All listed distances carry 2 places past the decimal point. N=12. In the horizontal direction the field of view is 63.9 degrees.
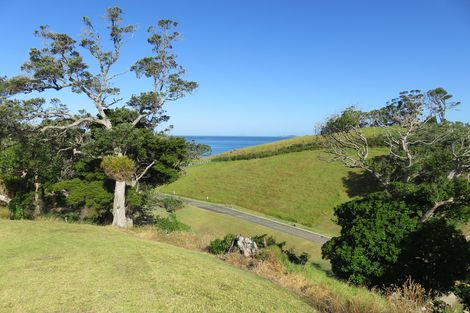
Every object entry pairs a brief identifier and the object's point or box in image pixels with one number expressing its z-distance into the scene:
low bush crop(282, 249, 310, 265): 15.13
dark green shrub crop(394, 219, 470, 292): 11.88
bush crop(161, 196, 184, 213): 27.64
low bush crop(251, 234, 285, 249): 14.02
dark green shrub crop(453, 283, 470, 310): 8.19
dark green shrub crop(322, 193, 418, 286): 13.16
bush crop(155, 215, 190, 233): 23.81
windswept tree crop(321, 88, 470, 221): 26.89
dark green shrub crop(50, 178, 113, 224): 19.56
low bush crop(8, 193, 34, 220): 20.44
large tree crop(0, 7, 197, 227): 18.53
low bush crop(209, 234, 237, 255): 12.88
